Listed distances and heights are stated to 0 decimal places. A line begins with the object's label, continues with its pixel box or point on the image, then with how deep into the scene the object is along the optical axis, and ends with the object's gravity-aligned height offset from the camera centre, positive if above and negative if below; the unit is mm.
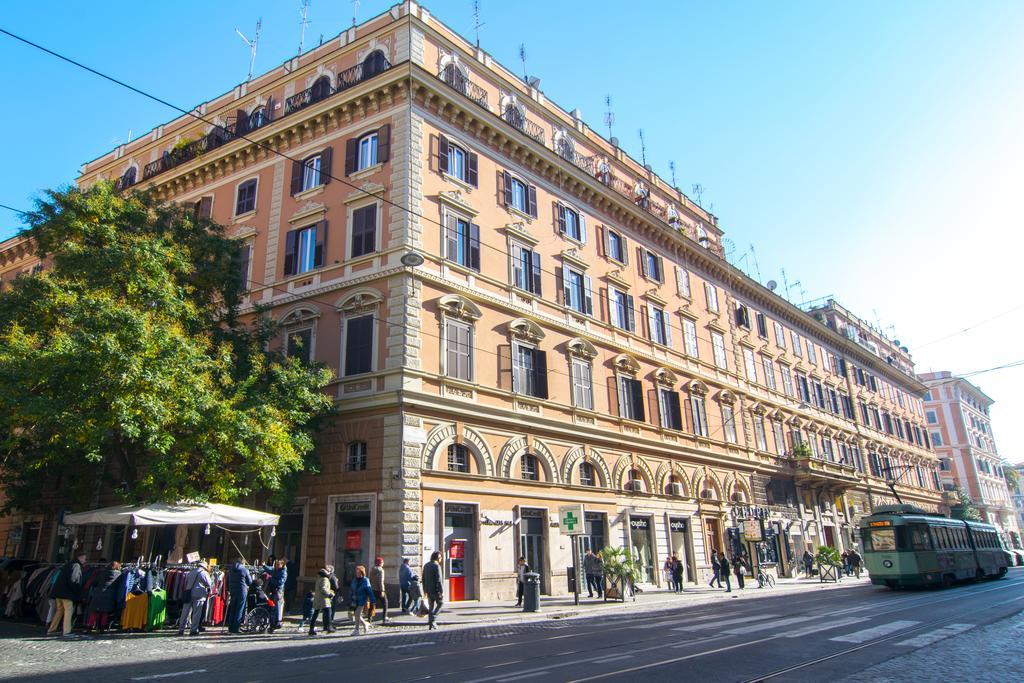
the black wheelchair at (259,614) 15133 -801
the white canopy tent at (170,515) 15320 +1427
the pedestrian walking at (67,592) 14164 -169
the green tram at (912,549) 24531 +98
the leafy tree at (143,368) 14734 +4750
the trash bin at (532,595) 18855 -767
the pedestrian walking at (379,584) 16502 -302
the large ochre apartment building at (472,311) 20781 +9059
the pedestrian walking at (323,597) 14922 -494
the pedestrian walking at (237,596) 14875 -396
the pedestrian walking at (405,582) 17641 -277
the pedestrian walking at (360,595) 15016 -472
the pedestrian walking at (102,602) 14336 -392
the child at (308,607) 15806 -723
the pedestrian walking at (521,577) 19881 -308
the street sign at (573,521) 20781 +1266
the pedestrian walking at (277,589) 15297 -289
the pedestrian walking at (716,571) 27247 -465
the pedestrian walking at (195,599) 14414 -412
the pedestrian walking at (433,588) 15953 -413
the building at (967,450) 74500 +10638
